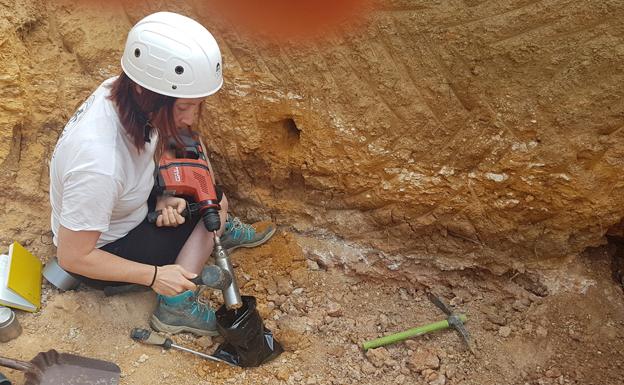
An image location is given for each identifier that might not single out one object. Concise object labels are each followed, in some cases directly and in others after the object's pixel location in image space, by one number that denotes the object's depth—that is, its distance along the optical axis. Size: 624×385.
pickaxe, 2.64
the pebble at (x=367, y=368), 2.55
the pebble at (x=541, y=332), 2.66
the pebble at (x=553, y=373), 2.53
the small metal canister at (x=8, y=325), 2.33
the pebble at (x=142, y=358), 2.43
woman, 1.96
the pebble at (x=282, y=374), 2.45
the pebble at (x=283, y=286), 2.88
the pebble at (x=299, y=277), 2.94
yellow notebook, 2.43
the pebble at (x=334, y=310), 2.80
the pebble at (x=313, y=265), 3.01
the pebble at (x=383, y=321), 2.78
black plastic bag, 2.41
